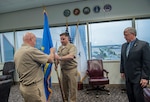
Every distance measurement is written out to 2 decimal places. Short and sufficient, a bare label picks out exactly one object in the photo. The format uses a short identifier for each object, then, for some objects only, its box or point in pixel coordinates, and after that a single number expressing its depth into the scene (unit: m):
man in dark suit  2.14
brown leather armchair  4.28
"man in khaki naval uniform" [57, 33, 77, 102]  3.04
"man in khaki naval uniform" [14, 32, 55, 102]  2.04
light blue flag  2.96
